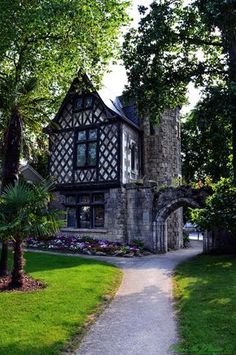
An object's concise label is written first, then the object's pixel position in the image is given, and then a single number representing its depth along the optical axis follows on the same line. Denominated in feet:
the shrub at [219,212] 51.47
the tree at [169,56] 46.83
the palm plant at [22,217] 34.86
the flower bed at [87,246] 64.90
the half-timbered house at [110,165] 73.72
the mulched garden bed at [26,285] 34.09
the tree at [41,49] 43.16
